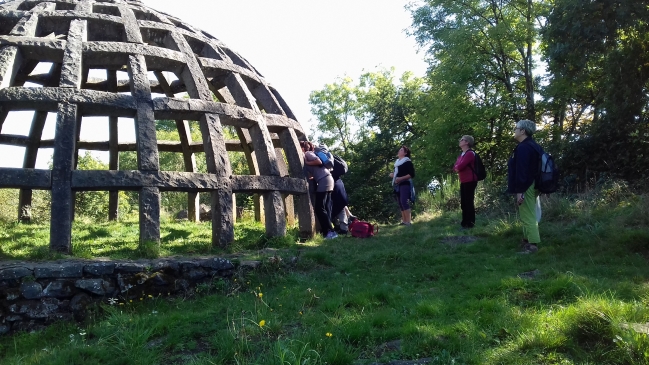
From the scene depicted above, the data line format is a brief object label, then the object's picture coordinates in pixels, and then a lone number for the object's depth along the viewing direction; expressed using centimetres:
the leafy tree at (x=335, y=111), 4256
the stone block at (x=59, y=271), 566
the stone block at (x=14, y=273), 550
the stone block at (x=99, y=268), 585
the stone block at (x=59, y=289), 562
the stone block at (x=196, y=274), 634
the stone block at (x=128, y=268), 598
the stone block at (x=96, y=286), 575
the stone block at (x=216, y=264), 644
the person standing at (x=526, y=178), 696
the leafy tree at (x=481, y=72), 1903
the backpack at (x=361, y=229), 944
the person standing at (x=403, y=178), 1012
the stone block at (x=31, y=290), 553
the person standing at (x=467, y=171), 871
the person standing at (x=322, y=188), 940
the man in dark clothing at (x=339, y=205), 1006
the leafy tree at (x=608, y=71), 1074
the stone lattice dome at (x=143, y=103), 700
